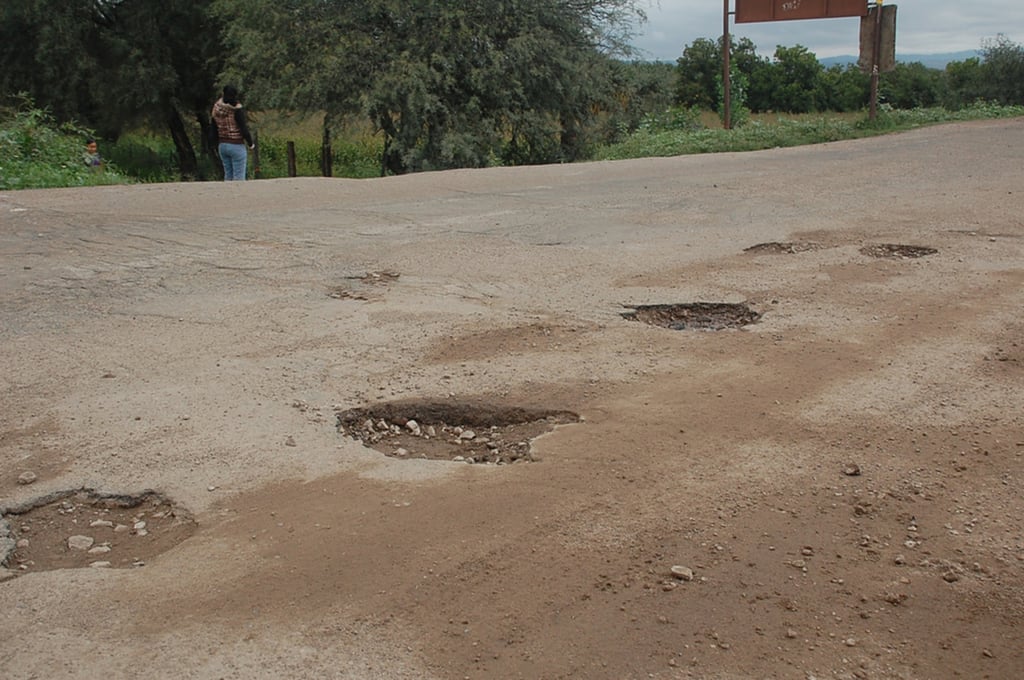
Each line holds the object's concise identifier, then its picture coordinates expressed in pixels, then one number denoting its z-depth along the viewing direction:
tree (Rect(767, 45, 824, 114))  38.34
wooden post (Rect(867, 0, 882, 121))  17.76
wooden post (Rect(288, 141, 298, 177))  22.69
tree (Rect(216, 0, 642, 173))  20.42
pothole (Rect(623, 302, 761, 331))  6.05
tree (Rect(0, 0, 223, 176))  23.52
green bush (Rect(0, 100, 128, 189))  12.85
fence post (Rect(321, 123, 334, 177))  23.25
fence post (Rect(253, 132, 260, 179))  20.86
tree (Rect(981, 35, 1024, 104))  30.42
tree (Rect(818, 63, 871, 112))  37.78
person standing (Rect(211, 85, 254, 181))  13.19
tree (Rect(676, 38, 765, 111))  38.22
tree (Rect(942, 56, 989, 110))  31.97
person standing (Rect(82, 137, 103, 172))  15.82
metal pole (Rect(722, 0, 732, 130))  18.47
